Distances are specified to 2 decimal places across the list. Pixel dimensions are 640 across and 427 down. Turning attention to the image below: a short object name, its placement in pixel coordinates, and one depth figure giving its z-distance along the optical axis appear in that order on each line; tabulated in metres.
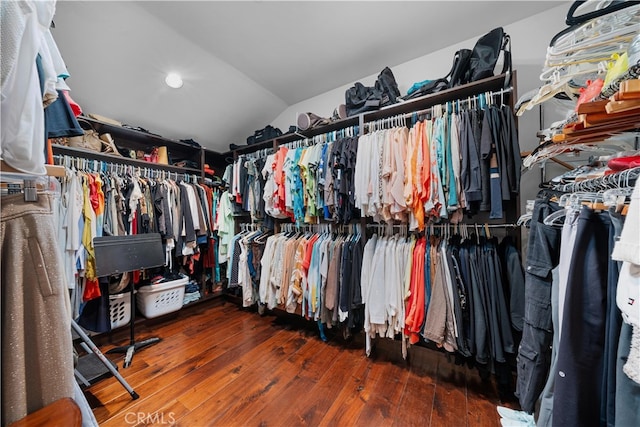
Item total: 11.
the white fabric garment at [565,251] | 0.76
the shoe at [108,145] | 2.20
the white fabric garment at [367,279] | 1.72
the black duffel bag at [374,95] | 1.90
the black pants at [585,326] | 0.63
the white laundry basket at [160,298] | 2.25
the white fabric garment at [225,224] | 2.83
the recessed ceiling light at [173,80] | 2.15
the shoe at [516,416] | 1.16
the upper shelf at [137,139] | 2.20
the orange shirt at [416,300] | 1.52
